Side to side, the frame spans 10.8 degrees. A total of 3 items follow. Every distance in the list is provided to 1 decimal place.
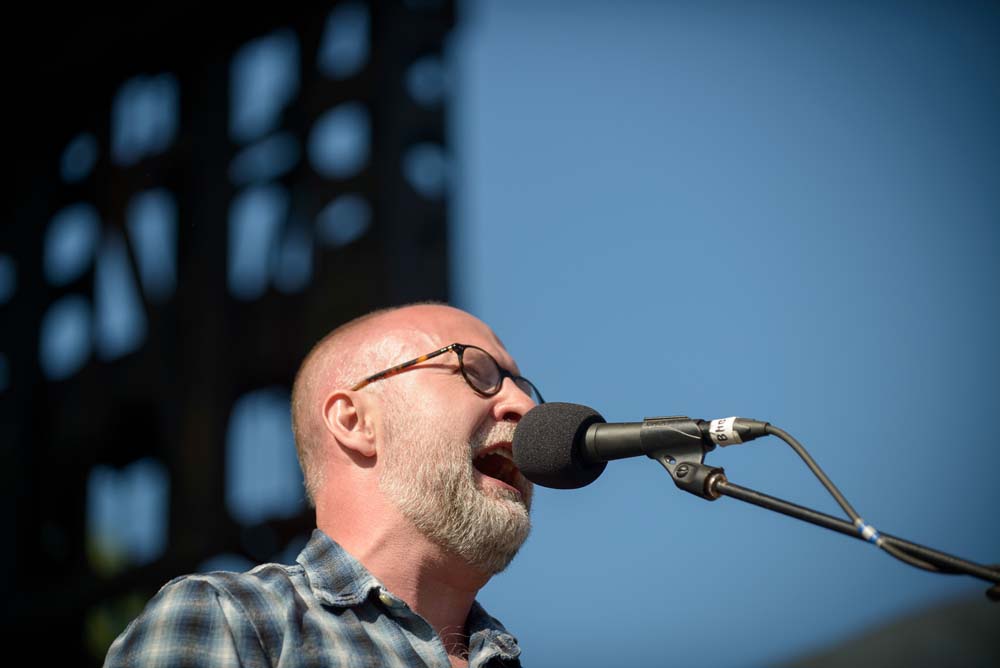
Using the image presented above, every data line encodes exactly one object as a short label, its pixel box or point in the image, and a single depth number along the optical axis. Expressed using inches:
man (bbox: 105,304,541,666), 143.4
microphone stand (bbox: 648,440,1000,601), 134.8
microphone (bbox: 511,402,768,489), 139.4
